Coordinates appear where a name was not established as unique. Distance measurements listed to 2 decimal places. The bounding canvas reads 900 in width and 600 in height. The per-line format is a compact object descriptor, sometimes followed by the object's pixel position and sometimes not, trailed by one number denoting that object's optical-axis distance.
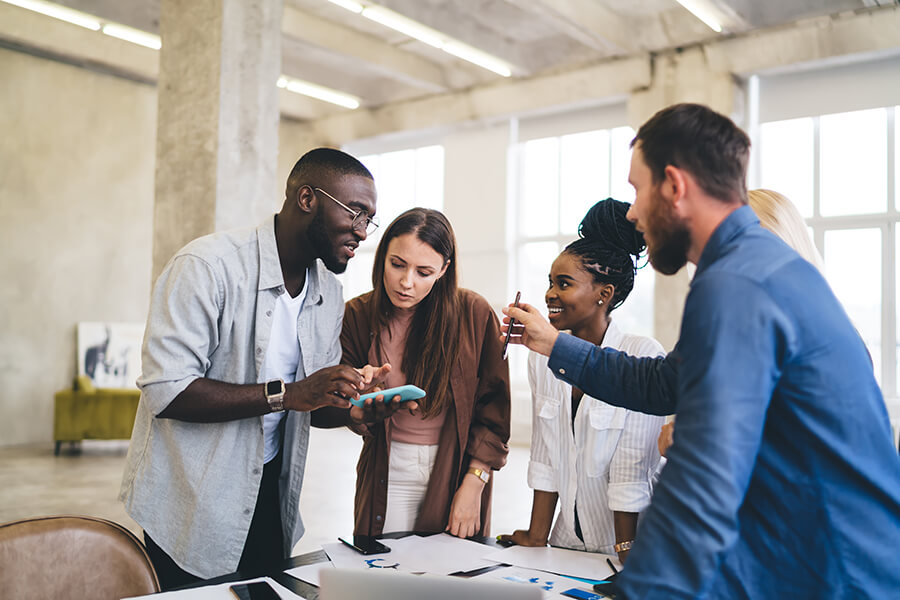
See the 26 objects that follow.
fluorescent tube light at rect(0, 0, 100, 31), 8.12
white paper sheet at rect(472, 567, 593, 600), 1.62
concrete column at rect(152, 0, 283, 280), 4.44
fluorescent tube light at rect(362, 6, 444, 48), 7.94
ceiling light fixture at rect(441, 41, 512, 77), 8.88
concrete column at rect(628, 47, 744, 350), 8.32
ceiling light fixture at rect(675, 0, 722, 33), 7.44
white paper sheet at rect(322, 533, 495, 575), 1.75
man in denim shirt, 0.91
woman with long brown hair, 2.35
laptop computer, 0.99
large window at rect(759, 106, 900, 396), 7.83
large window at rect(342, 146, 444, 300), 11.55
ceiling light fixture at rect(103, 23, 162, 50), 8.70
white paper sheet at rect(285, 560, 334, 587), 1.67
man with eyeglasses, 1.85
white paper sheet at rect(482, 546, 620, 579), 1.75
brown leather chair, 1.62
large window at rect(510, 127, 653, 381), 9.82
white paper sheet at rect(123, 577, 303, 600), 1.53
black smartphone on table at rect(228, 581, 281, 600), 1.52
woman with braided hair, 1.99
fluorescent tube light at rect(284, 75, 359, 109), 10.38
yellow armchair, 8.55
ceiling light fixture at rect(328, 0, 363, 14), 7.60
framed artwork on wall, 9.59
